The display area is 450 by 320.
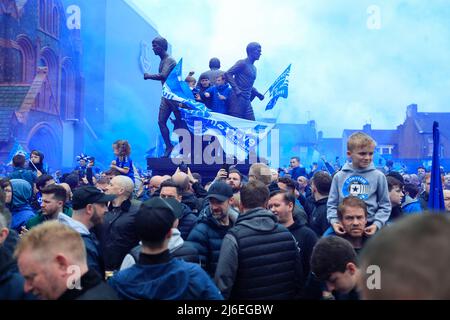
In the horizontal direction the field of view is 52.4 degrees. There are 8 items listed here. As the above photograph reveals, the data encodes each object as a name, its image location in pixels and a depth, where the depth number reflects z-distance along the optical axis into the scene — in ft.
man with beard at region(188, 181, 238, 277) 10.73
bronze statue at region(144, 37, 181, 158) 27.86
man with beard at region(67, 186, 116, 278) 11.01
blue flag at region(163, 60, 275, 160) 28.63
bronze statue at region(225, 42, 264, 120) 30.37
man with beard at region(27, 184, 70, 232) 12.22
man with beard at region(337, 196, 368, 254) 10.09
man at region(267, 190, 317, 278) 11.35
